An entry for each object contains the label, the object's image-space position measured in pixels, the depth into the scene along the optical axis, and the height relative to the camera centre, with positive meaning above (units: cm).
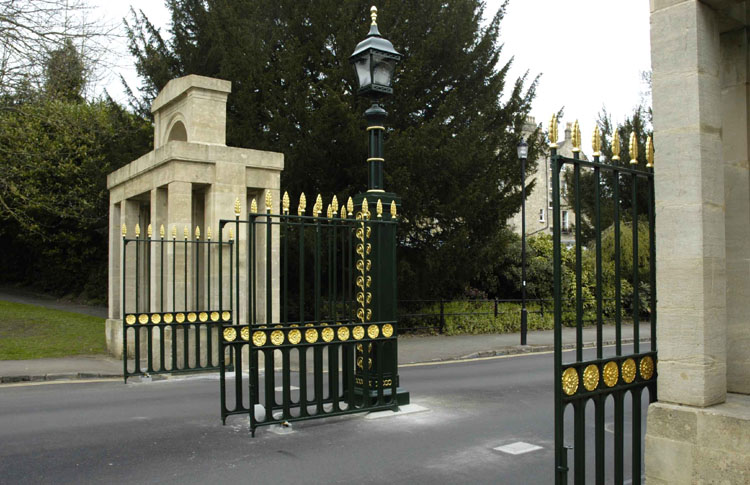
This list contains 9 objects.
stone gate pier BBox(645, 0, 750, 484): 348 +5
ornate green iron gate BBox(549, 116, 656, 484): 360 -61
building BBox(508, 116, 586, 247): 4159 +364
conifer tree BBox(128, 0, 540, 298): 1728 +434
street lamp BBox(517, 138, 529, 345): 1692 +154
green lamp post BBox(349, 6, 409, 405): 839 +84
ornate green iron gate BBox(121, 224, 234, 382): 1144 -81
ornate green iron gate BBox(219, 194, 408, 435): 737 -86
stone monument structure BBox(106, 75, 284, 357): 1220 +171
